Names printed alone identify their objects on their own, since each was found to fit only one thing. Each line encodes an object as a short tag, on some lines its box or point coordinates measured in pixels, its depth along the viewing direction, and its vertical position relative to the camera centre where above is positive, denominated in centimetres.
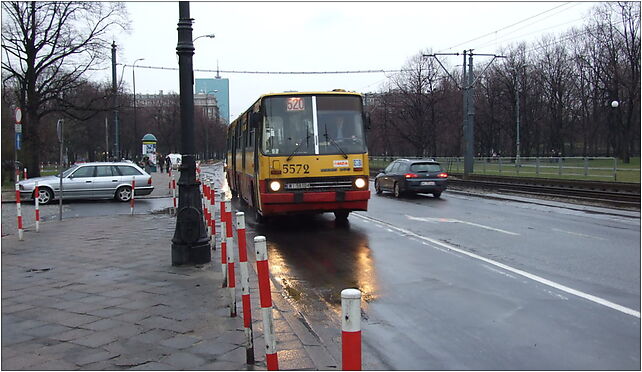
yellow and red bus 1186 +31
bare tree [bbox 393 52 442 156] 5481 +626
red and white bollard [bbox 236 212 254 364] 435 -102
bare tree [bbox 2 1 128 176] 3030 +705
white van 5458 +104
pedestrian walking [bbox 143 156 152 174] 4028 +53
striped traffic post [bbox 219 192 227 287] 677 -79
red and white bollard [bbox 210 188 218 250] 971 -99
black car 2214 -54
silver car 2031 -47
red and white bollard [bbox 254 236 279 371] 380 -88
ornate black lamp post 802 -24
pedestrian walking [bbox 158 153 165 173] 5644 +79
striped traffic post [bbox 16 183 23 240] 1119 -102
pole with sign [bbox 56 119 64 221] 1383 +108
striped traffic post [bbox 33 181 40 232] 1191 -104
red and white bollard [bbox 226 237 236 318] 560 -116
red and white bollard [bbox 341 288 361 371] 251 -77
